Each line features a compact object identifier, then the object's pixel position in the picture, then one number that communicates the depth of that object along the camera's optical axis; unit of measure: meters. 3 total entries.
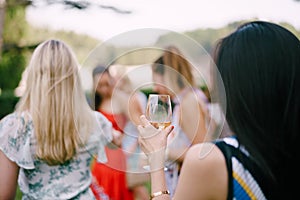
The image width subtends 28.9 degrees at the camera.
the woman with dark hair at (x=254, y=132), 1.49
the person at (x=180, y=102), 2.47
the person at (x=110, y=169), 3.47
